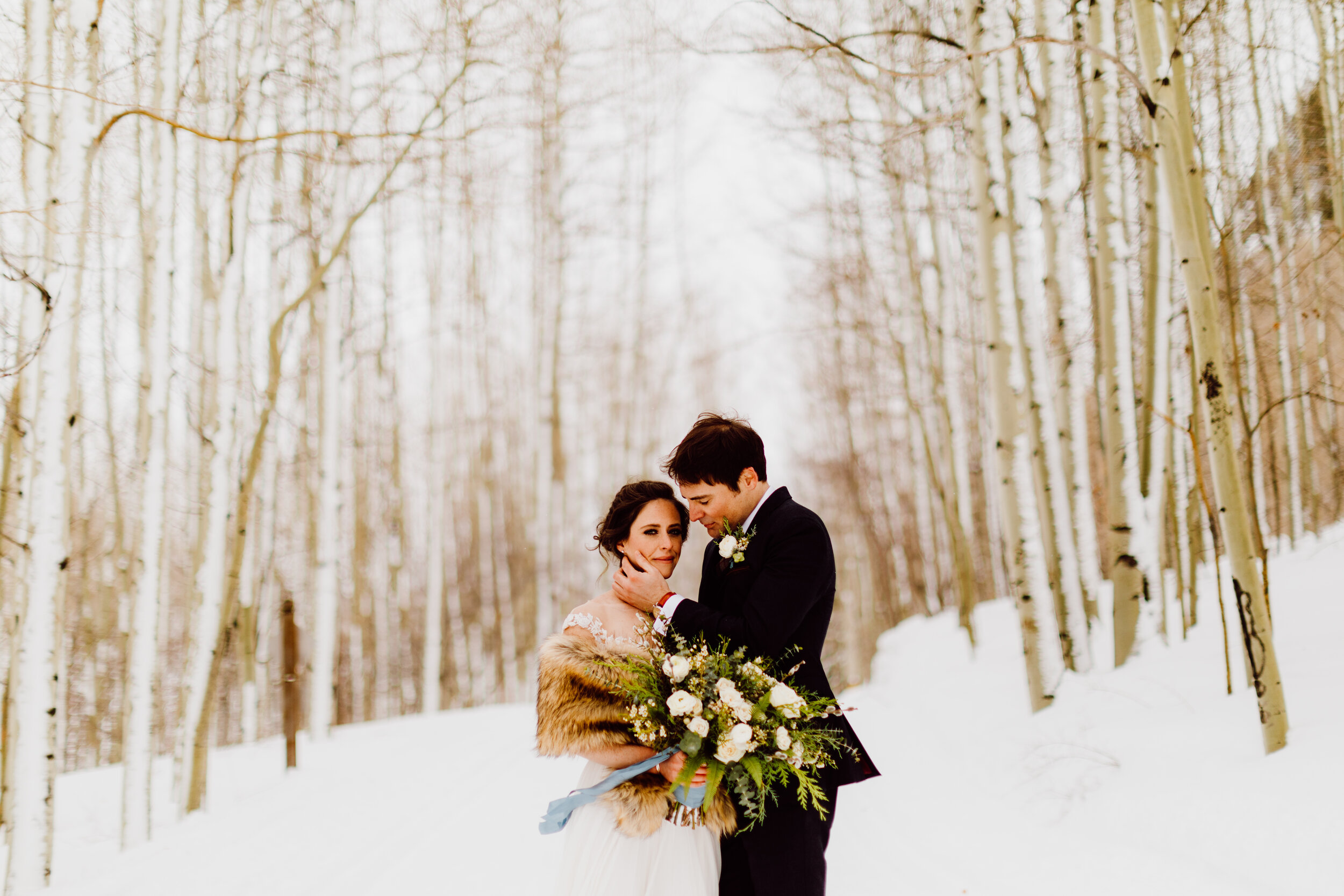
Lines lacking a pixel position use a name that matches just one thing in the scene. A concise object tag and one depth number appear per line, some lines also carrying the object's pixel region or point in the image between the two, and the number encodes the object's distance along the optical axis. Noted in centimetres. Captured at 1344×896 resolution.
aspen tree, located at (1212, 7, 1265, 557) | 500
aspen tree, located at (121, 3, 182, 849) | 554
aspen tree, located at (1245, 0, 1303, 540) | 936
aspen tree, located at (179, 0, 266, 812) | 622
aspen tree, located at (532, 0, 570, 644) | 1263
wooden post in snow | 743
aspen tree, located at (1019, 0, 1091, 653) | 604
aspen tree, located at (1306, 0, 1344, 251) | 780
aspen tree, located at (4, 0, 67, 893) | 418
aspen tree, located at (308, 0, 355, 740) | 964
